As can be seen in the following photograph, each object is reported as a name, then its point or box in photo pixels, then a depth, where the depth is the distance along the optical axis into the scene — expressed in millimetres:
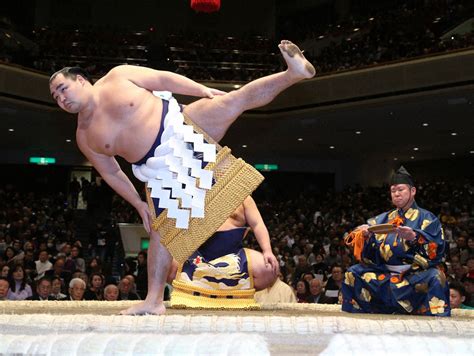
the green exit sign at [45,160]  13177
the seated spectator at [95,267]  5861
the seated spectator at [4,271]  5086
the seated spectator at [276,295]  3268
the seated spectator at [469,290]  4336
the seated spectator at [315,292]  4820
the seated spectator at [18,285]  4855
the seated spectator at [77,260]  6301
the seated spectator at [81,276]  4962
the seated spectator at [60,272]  5434
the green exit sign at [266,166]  13466
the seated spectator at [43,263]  6141
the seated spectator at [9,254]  6251
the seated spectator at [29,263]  5677
